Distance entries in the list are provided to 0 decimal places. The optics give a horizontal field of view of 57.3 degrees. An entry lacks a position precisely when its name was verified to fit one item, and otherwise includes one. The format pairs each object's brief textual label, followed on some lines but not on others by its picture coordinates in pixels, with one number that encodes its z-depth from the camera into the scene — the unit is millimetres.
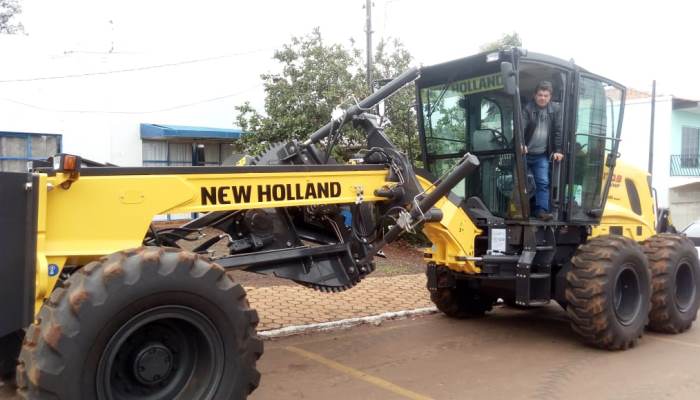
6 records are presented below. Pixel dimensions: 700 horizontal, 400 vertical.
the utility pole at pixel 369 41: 14616
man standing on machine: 6590
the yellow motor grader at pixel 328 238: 3680
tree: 14125
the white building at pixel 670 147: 24906
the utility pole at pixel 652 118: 20500
